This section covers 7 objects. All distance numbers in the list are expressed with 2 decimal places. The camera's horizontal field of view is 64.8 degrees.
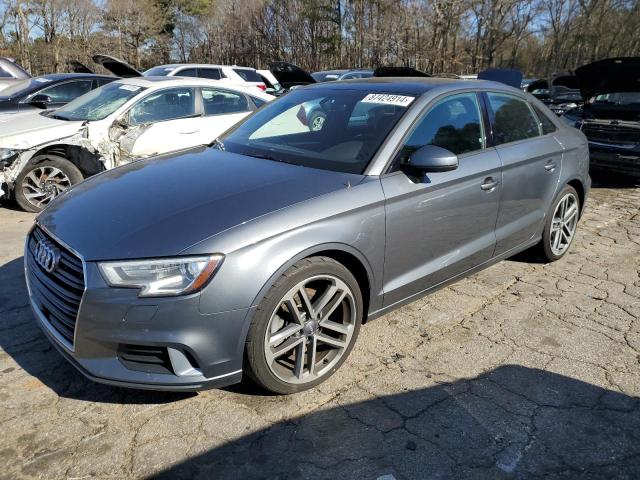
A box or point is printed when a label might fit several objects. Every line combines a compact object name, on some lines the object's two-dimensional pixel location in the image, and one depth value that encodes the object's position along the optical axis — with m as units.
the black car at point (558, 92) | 9.39
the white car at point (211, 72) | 12.86
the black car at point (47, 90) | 7.95
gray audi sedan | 2.26
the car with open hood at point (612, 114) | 7.30
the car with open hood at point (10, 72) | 10.20
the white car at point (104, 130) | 5.83
